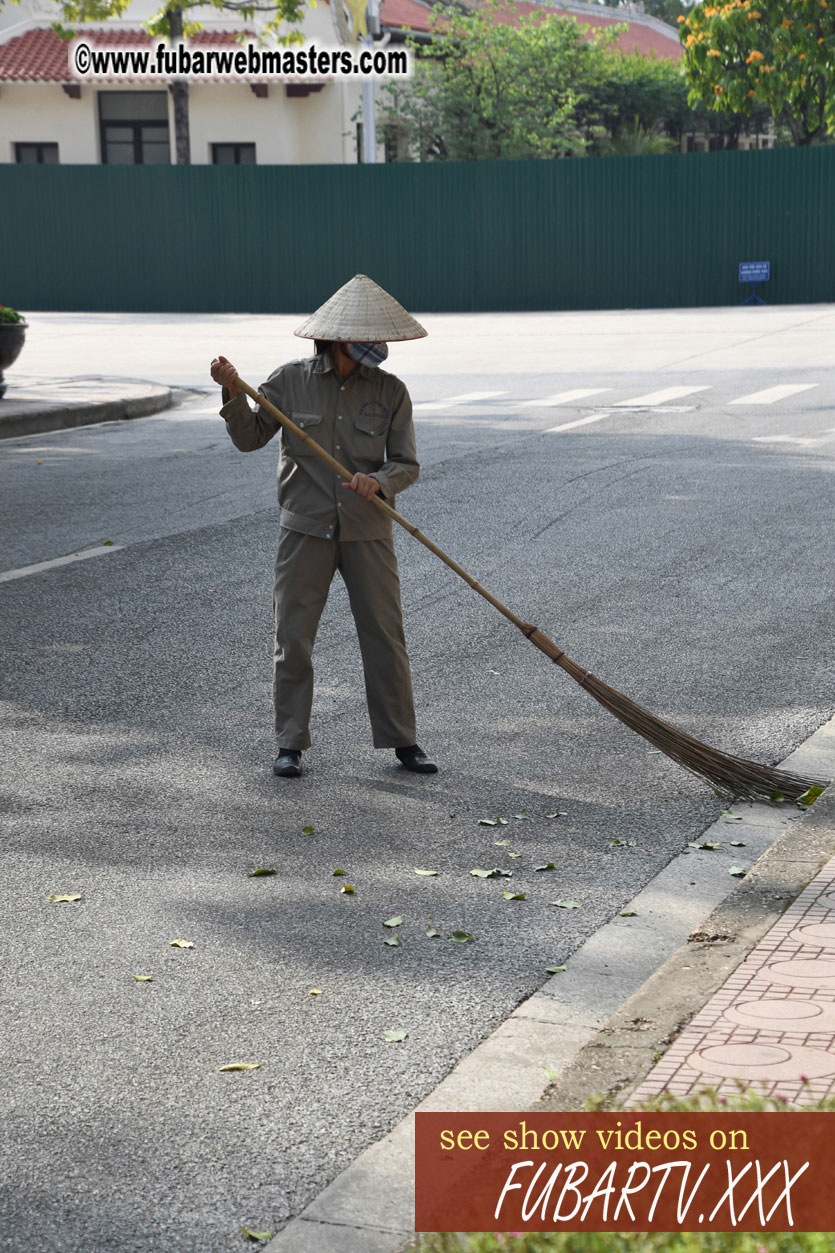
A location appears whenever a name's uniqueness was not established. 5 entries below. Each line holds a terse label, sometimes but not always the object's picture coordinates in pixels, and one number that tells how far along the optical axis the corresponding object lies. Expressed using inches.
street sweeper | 231.3
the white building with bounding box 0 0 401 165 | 1569.9
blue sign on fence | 1195.9
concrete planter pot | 695.1
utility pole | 1286.0
